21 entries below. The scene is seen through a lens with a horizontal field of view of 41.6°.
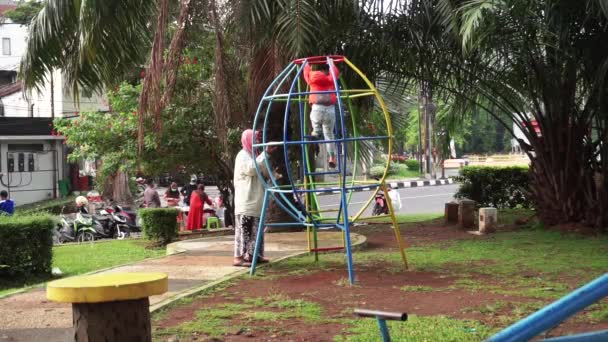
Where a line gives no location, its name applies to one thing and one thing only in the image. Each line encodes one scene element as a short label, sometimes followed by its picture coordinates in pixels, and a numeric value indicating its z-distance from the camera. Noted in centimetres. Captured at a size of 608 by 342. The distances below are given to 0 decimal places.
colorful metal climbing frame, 777
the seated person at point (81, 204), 1973
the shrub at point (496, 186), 1731
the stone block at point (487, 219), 1323
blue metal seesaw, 275
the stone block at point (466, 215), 1419
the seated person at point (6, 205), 1761
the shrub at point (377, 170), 4061
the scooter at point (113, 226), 1972
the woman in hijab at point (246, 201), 884
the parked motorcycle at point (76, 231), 1848
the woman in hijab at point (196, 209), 1862
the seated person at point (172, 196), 2181
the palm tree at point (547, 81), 1112
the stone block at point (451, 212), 1510
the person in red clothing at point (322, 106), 862
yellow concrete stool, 357
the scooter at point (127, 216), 2049
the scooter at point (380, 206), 1839
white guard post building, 3244
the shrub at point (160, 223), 1488
